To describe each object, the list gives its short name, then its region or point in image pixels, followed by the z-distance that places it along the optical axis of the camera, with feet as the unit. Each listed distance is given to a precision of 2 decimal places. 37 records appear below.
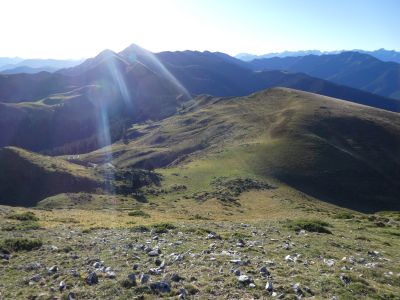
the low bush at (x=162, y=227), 88.62
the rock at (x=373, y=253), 71.10
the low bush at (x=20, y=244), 68.51
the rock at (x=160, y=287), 45.69
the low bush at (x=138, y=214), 162.51
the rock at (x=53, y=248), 67.70
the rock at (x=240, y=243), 70.53
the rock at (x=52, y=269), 53.84
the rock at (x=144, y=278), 47.94
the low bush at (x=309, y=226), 97.30
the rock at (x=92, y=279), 48.88
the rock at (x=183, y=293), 43.89
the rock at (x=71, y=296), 44.25
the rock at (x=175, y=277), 49.05
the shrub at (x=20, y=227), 95.71
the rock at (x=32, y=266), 56.80
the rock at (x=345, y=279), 50.61
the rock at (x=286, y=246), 69.99
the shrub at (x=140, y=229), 92.43
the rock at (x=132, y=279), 47.27
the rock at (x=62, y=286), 47.12
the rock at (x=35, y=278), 51.29
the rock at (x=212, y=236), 79.00
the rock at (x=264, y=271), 51.68
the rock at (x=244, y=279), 47.96
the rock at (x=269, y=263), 57.01
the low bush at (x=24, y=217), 128.88
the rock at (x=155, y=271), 51.73
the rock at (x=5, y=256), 62.90
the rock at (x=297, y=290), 45.46
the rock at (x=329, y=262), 59.10
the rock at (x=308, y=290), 46.32
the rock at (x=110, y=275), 50.62
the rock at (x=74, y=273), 51.83
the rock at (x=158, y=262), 56.58
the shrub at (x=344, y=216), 148.15
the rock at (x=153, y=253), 61.98
